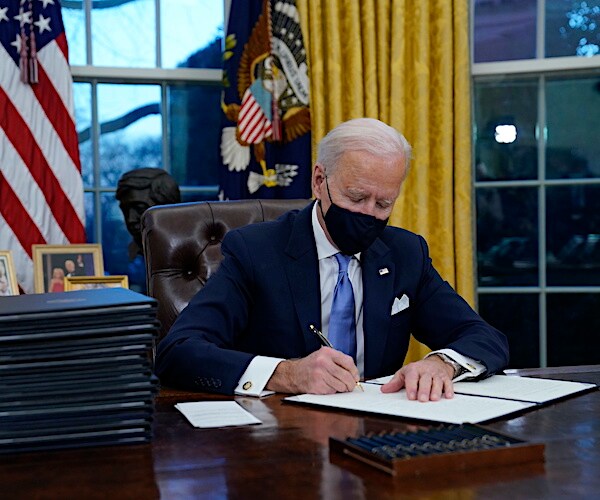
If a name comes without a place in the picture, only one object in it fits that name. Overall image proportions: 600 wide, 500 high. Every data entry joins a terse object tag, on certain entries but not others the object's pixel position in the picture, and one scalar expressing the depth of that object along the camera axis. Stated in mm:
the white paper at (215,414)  1306
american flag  3107
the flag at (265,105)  3412
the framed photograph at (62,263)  2977
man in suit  2025
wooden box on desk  965
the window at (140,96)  3584
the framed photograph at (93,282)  2842
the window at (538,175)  3703
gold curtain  3434
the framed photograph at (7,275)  2893
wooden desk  934
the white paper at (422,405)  1301
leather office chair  2359
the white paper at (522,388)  1497
